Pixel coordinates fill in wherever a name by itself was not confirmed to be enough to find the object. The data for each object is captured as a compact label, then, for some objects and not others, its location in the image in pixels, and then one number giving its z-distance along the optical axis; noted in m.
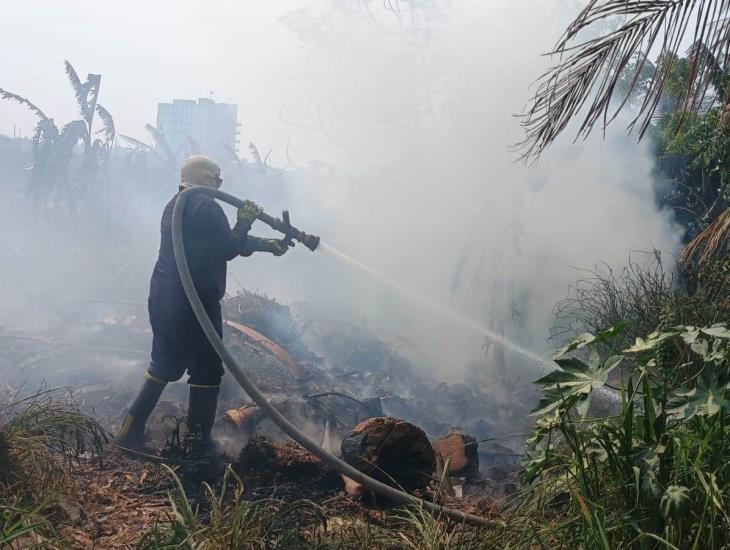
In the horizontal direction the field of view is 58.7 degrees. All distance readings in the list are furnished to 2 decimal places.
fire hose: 3.15
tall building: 30.33
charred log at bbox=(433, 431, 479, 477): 4.28
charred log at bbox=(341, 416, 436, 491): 3.54
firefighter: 4.39
